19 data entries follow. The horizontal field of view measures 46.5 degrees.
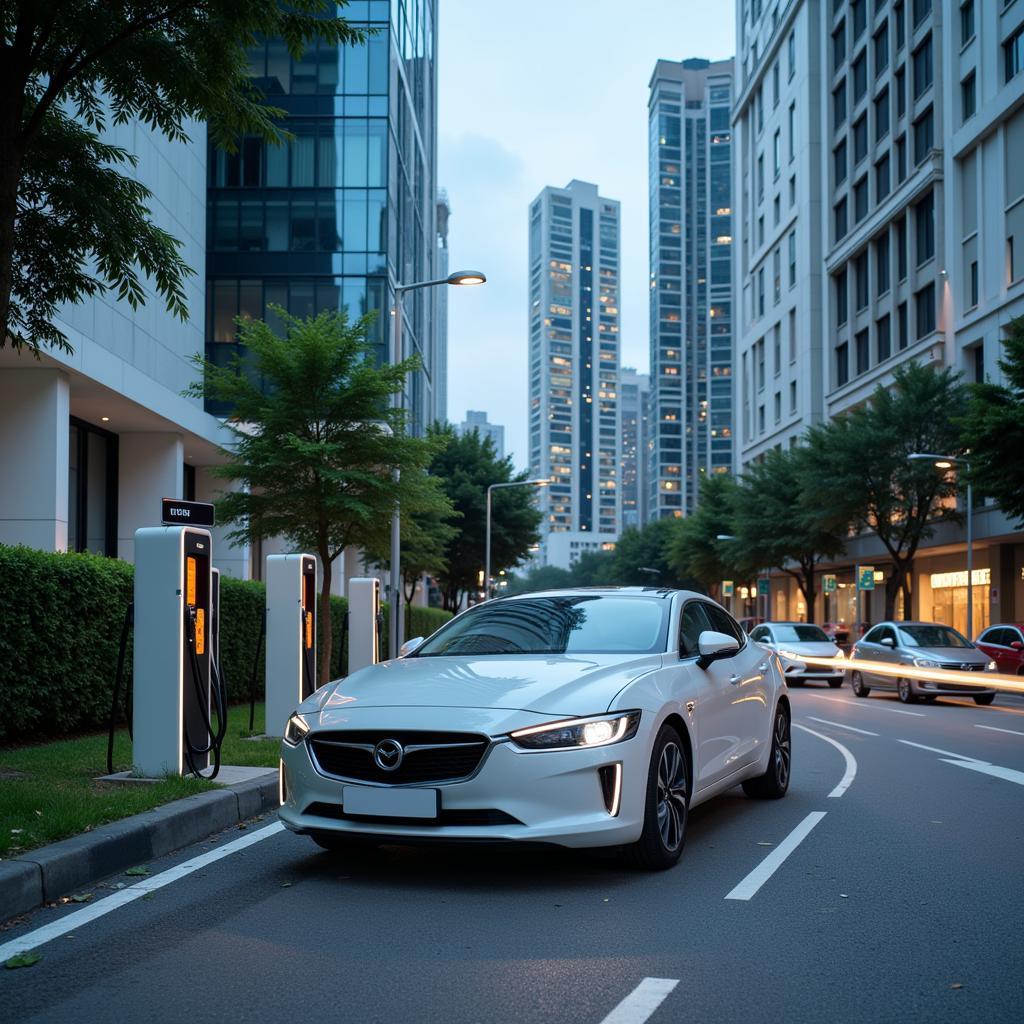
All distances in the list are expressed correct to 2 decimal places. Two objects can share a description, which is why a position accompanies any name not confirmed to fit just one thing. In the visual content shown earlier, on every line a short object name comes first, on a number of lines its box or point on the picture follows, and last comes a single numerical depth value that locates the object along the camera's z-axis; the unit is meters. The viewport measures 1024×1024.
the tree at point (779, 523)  53.81
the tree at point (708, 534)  69.88
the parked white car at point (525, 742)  5.56
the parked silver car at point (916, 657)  23.11
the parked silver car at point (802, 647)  31.22
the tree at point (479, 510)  52.25
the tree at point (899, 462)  42.62
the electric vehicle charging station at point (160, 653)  8.61
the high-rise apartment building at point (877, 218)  43.03
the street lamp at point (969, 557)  37.94
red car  28.08
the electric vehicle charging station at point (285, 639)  12.30
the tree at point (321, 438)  18.42
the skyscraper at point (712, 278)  195.75
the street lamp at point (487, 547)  49.01
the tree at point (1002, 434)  24.97
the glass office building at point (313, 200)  42.56
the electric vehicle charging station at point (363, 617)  17.20
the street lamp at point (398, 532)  22.07
